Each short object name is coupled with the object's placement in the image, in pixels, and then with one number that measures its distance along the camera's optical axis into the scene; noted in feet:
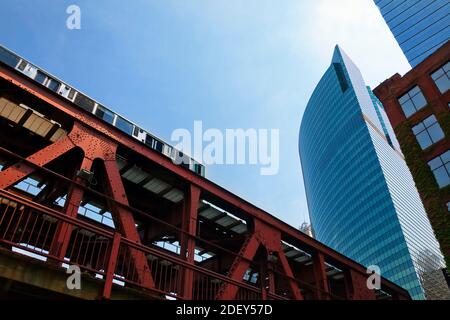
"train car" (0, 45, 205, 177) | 53.48
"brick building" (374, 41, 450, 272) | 85.40
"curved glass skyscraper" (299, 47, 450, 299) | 298.17
